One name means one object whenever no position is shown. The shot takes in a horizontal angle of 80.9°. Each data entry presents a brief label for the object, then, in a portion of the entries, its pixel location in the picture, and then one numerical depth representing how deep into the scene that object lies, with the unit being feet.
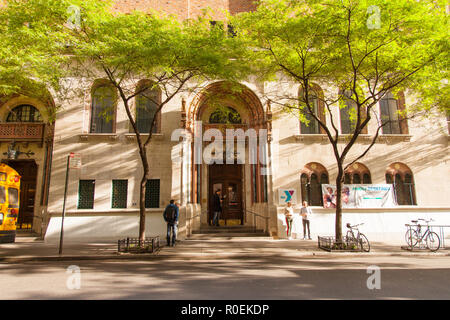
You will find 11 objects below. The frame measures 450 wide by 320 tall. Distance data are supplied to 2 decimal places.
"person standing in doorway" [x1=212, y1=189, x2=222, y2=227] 51.72
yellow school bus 41.33
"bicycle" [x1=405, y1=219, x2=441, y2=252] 36.06
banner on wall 50.62
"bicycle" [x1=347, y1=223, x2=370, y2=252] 35.06
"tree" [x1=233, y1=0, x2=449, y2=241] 31.58
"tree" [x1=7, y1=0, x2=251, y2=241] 31.71
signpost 33.02
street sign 33.02
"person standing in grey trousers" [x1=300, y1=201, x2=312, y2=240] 46.51
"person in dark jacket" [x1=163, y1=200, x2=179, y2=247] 38.81
